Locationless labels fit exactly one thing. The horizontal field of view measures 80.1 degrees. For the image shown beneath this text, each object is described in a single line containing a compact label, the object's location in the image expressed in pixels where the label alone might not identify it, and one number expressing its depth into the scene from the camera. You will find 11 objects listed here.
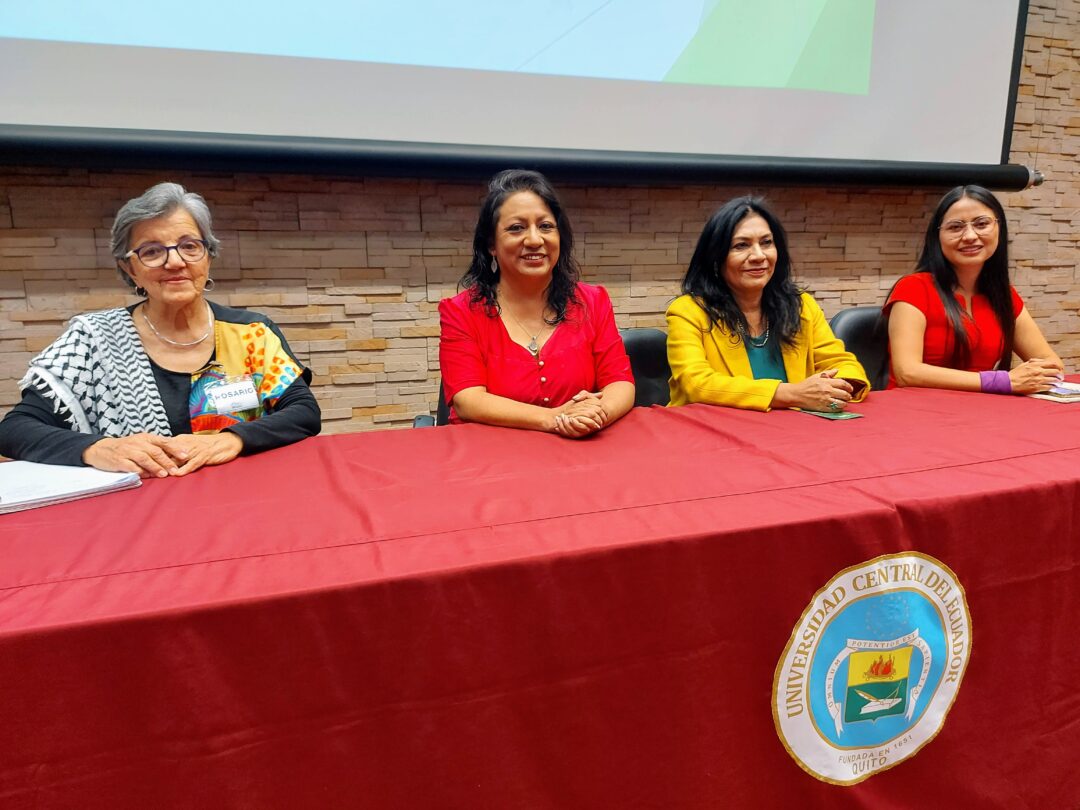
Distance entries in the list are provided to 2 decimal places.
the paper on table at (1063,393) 1.52
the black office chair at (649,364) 1.96
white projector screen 1.79
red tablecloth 0.63
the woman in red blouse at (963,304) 1.87
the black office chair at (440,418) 1.71
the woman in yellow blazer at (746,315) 1.71
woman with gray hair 1.12
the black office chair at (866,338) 2.15
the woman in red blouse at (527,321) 1.55
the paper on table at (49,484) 0.89
